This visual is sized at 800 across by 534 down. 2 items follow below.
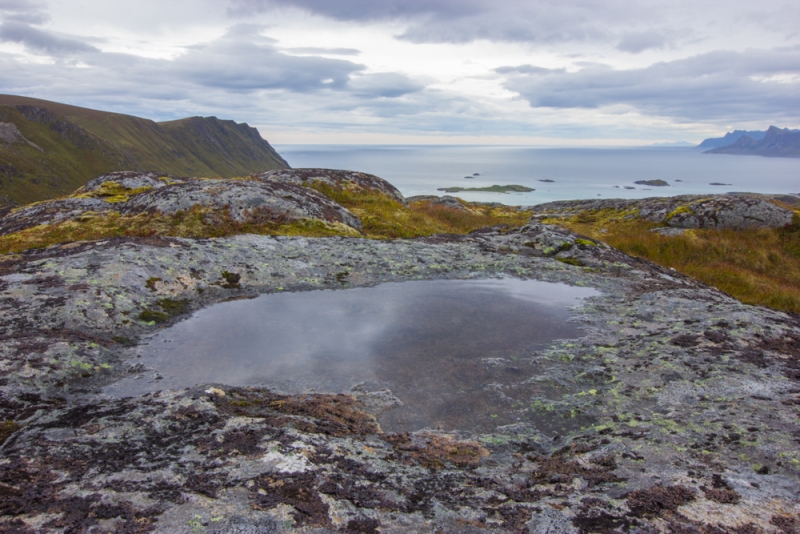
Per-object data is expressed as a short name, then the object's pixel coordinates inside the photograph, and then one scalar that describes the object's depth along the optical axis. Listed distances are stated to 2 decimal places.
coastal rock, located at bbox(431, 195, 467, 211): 44.08
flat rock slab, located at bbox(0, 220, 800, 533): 3.55
